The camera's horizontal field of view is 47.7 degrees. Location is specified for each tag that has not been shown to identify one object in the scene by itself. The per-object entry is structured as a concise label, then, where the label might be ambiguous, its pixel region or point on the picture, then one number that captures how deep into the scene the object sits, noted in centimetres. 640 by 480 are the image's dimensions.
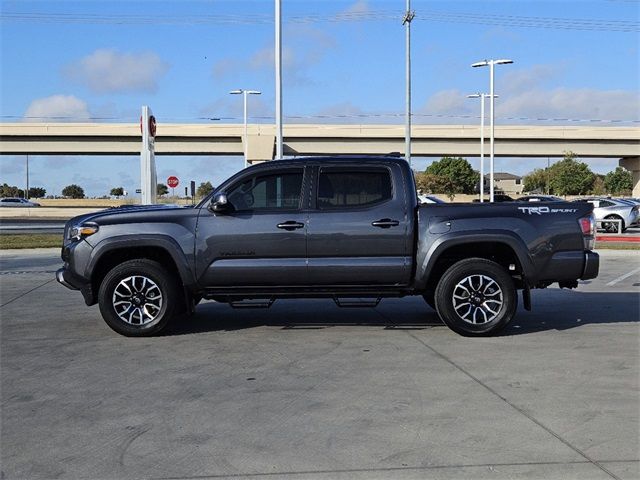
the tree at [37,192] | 13962
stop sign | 4578
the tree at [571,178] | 9300
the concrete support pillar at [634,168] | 7507
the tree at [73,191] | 13312
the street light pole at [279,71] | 2068
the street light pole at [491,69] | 3872
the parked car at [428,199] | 2670
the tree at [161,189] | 8424
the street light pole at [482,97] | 4596
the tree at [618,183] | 10522
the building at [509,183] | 17595
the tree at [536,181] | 11475
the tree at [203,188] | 8488
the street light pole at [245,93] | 4647
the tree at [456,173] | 10788
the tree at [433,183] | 10306
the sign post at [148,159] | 1881
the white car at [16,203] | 7675
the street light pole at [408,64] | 2941
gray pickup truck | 821
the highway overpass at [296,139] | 6675
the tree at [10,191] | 13450
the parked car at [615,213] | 3175
